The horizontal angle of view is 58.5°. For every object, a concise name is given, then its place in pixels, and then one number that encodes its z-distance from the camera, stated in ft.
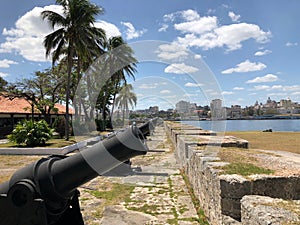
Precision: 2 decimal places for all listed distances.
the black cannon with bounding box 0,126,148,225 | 7.09
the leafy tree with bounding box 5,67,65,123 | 77.49
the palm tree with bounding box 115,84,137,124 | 118.89
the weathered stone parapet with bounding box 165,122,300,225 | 9.46
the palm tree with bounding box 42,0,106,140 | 58.80
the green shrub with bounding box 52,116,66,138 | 66.94
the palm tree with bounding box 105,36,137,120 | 93.20
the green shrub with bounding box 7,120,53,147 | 45.88
